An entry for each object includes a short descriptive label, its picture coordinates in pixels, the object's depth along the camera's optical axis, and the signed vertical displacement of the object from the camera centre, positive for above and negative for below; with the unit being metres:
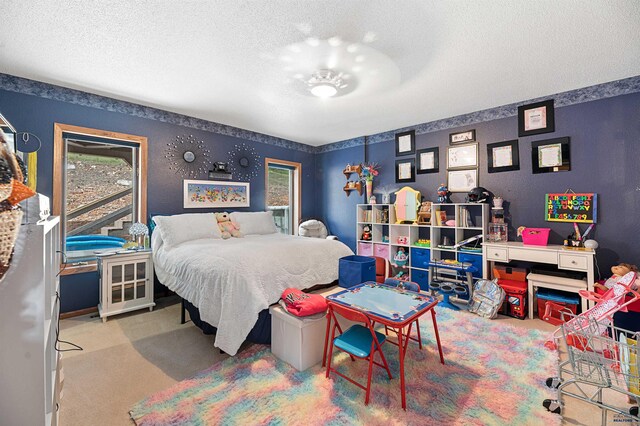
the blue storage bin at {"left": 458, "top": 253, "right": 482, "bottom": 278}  3.55 -0.58
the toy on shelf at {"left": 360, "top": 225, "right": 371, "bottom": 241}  4.84 -0.31
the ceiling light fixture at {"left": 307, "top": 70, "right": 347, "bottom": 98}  2.72 +1.39
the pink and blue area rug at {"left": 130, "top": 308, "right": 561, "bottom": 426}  1.63 -1.17
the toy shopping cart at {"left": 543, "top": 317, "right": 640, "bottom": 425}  1.51 -0.92
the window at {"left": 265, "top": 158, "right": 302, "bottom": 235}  5.43 +0.45
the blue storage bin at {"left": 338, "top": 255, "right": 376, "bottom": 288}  2.41 -0.49
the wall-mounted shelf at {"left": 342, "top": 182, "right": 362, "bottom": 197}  5.02 +0.52
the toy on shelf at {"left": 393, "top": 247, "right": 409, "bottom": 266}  4.30 -0.66
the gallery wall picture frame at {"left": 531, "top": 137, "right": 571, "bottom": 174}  3.23 +0.70
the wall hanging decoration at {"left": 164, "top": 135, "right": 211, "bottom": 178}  3.92 +0.91
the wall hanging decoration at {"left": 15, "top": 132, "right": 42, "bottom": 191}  2.74 +0.67
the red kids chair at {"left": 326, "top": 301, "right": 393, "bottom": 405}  1.69 -0.82
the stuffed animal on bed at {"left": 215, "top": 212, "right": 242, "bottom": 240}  3.64 -0.12
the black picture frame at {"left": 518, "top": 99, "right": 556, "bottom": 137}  3.31 +1.18
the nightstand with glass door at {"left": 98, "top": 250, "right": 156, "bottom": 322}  3.00 -0.70
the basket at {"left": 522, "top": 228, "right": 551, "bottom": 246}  3.17 -0.26
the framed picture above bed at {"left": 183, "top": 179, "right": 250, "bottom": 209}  4.07 +0.38
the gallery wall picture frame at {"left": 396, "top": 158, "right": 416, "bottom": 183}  4.54 +0.76
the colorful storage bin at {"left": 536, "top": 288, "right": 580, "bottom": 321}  2.86 -0.90
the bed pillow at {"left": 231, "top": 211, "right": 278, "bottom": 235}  3.98 -0.07
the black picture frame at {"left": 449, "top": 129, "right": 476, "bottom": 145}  3.91 +1.12
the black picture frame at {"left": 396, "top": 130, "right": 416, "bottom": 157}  4.51 +1.25
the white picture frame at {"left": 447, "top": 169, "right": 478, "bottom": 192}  3.91 +0.51
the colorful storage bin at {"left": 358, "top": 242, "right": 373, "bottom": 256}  4.76 -0.56
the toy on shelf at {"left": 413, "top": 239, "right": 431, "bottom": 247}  4.12 -0.41
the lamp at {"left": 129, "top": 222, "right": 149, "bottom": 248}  3.40 -0.14
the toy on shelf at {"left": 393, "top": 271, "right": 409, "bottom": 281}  4.35 -0.94
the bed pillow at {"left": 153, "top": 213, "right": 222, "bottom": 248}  3.22 -0.11
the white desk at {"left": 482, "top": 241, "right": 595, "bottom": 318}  2.78 -0.46
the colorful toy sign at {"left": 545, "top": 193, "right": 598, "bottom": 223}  3.07 +0.07
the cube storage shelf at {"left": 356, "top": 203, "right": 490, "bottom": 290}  3.73 -0.30
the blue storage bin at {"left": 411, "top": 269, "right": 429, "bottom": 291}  4.07 -0.93
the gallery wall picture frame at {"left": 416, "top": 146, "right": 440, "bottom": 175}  4.25 +0.86
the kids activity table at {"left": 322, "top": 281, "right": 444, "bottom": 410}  1.65 -0.58
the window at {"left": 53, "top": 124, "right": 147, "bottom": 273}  3.18 +0.38
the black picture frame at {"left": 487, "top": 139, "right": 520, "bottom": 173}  3.57 +0.76
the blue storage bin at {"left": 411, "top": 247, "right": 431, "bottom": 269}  4.07 -0.62
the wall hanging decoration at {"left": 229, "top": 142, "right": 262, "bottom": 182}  4.60 +0.96
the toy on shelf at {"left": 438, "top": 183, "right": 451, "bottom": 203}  4.02 +0.31
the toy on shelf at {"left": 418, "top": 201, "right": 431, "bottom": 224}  4.14 +0.04
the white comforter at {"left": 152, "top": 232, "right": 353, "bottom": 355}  2.14 -0.50
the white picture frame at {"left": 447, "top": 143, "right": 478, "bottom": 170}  3.91 +0.85
